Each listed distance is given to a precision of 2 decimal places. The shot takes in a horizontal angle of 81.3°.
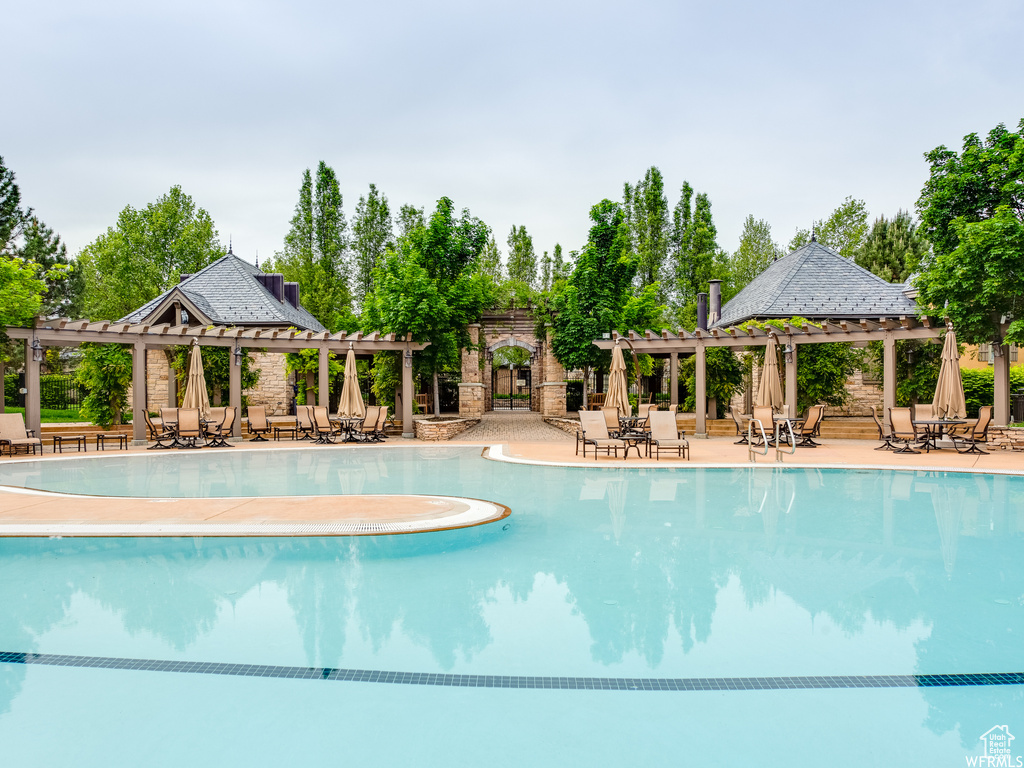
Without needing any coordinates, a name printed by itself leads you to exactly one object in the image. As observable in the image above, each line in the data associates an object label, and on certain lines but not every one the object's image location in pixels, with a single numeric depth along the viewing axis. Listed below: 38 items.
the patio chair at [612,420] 14.17
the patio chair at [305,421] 16.95
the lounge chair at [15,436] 13.25
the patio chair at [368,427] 16.66
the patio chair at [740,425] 15.32
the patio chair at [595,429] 12.95
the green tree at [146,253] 31.53
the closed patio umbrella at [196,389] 15.26
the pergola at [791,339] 15.16
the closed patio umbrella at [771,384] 14.51
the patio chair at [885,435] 13.52
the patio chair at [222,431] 15.50
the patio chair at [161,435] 14.86
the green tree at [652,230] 32.97
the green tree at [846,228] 31.50
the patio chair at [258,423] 16.95
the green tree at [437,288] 18.08
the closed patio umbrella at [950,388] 13.07
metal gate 34.31
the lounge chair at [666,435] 12.45
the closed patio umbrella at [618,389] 15.30
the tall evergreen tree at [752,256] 37.25
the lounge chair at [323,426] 16.17
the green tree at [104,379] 18.05
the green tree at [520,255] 41.41
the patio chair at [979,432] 13.10
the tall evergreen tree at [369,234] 37.22
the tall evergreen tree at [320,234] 35.41
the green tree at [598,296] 20.55
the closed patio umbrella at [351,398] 16.38
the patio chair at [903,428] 13.16
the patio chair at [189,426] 14.94
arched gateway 22.59
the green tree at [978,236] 12.57
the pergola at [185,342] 14.28
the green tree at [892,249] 31.39
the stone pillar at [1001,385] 14.03
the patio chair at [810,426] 14.13
